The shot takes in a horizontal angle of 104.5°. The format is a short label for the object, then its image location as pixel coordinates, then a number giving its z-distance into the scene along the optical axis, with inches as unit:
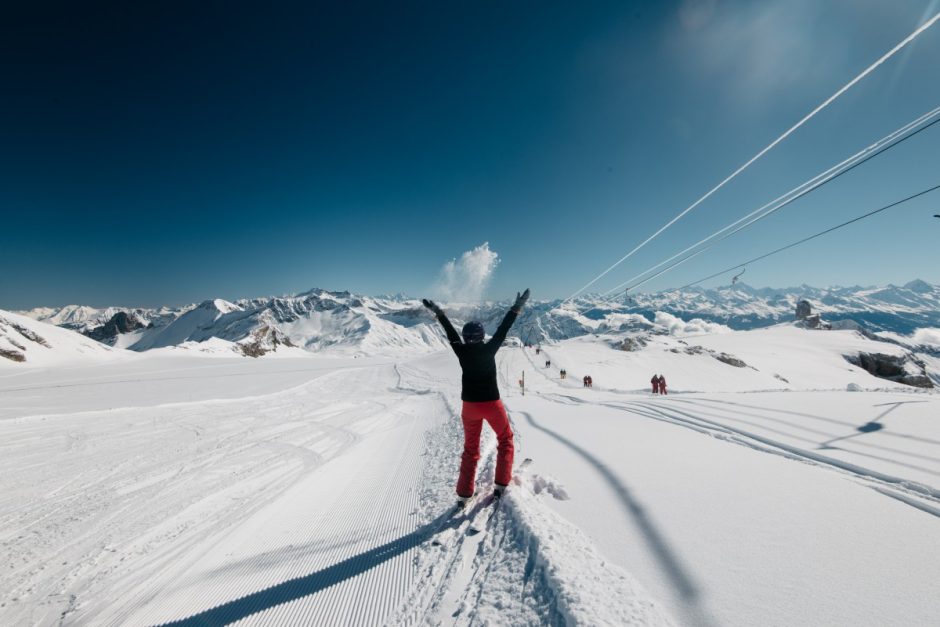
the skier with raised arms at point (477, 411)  160.4
